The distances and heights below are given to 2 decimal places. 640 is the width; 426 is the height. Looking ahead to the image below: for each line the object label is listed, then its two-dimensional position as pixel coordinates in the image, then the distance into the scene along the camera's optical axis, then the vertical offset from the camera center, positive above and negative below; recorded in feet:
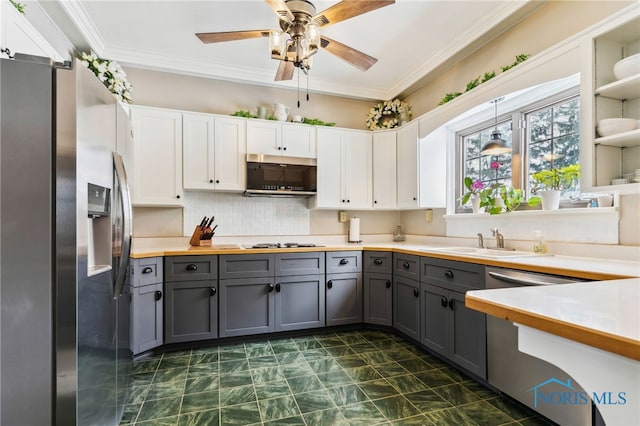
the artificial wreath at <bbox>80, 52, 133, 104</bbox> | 7.88 +3.62
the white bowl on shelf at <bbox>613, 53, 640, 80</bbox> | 5.26 +2.51
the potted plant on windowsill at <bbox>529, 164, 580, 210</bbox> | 7.38 +0.75
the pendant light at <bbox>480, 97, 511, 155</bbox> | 8.38 +1.83
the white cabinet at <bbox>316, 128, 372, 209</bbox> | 11.70 +1.71
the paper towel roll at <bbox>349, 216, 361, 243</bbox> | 12.46 -0.65
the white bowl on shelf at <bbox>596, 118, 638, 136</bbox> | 5.49 +1.55
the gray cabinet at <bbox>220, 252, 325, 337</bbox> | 9.34 -2.44
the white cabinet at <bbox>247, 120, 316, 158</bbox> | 10.87 +2.66
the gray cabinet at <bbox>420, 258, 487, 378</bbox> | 6.94 -2.51
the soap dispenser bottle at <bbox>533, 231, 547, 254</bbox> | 7.51 -0.75
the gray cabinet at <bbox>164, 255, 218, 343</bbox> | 8.85 -2.41
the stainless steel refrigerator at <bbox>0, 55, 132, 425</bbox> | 3.53 -0.32
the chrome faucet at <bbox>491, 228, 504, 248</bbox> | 8.53 -0.66
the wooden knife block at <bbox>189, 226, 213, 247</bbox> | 10.27 -0.85
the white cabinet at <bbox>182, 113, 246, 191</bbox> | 10.23 +2.04
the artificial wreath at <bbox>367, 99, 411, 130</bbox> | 12.66 +4.08
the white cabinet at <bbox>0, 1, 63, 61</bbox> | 4.50 +2.84
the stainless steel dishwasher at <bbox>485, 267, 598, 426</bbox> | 5.14 -2.84
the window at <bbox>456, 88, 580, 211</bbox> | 7.64 +1.96
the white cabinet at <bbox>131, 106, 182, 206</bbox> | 9.71 +1.79
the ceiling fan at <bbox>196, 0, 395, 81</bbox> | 6.24 +4.05
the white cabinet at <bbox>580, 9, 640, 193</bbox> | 5.69 +1.95
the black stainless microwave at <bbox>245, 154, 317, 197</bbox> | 10.70 +1.33
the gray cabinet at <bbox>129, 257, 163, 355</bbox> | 8.17 -2.42
